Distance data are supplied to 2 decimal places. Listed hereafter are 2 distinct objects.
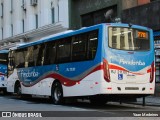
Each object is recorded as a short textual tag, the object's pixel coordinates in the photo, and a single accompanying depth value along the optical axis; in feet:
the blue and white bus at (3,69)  101.30
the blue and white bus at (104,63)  55.31
